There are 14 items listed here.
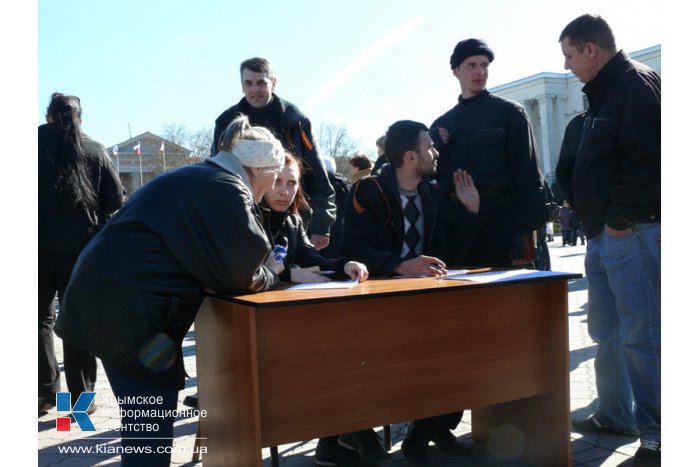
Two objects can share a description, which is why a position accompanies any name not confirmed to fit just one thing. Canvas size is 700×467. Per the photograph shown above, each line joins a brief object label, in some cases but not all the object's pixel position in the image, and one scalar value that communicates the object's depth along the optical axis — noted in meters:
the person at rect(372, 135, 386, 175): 6.11
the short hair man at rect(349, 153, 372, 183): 6.72
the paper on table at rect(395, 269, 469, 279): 3.12
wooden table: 2.38
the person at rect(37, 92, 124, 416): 4.25
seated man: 3.38
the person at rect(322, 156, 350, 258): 5.62
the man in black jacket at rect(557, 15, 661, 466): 3.06
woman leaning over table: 2.30
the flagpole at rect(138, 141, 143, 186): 30.30
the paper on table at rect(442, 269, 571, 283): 2.78
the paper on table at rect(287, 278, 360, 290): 2.64
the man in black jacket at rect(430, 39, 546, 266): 3.79
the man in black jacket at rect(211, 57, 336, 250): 4.18
